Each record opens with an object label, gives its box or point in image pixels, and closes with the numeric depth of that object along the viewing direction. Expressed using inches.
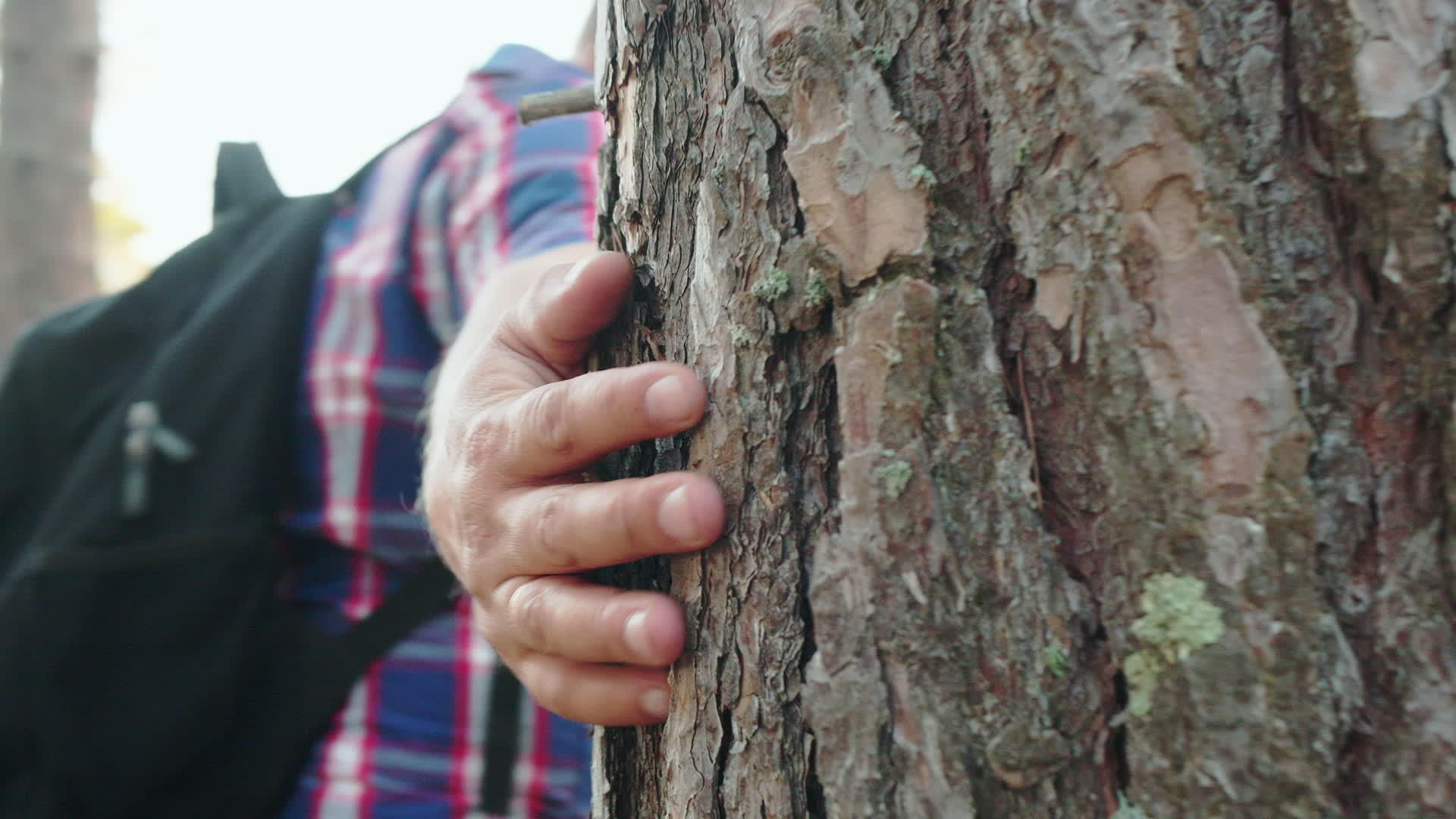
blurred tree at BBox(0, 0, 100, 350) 108.0
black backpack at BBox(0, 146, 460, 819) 31.7
